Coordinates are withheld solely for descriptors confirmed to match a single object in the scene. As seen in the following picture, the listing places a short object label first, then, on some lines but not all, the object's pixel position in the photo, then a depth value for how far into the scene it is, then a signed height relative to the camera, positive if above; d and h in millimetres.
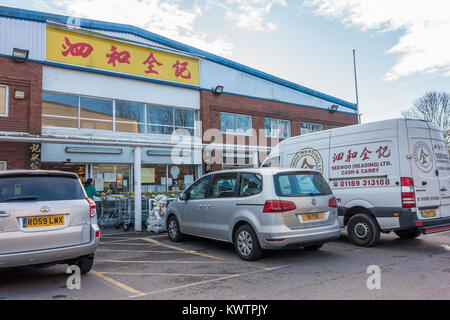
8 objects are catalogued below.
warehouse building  11883 +3732
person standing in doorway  10303 +144
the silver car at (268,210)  6023 -410
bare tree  35438 +7759
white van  6926 +148
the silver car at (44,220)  4562 -351
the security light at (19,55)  11781 +4720
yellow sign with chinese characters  12891 +5459
